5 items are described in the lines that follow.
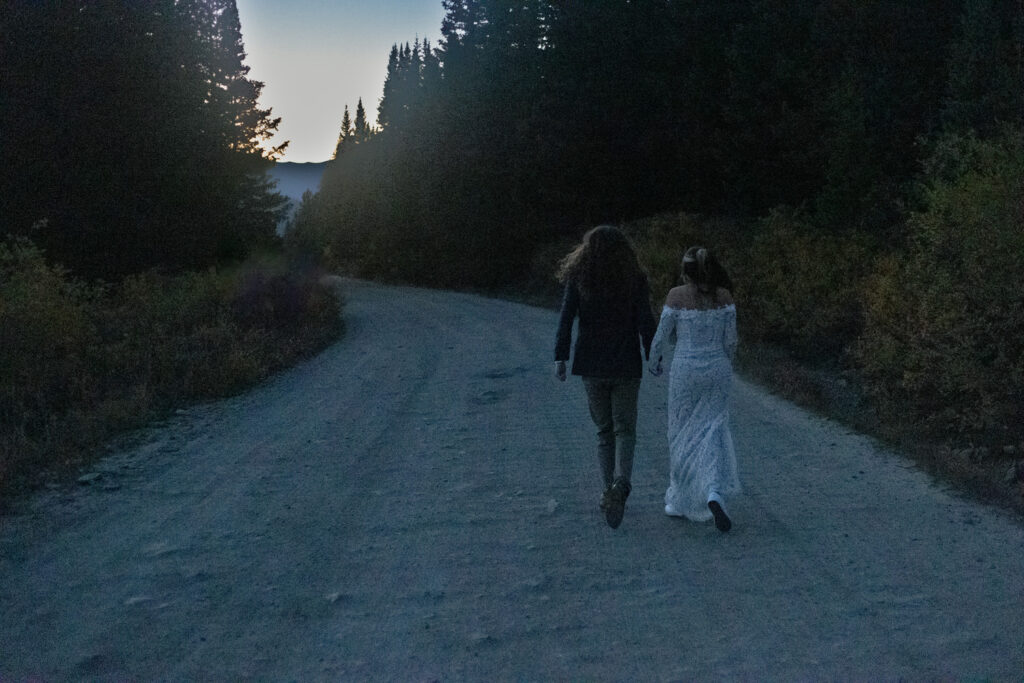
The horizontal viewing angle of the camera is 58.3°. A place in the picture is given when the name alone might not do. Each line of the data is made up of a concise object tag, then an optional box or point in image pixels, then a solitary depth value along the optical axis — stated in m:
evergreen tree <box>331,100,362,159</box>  119.19
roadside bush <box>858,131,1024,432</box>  8.35
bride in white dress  6.13
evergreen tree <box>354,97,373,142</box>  101.83
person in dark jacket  6.25
